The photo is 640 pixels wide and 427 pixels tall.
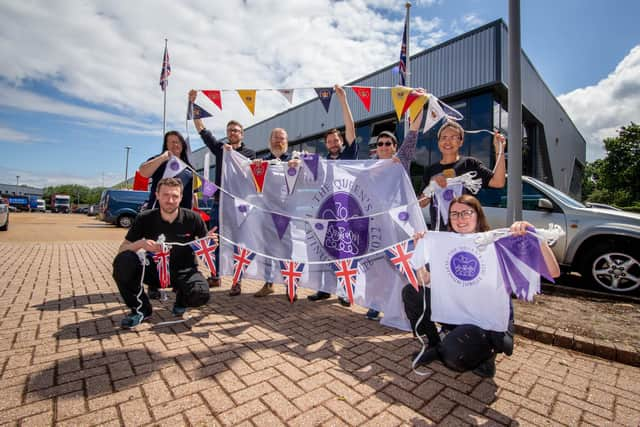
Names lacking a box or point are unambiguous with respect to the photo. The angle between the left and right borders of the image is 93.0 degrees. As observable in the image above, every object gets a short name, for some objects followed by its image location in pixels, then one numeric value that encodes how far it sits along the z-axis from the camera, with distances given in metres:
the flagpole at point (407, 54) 9.58
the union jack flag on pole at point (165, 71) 13.24
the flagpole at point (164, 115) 16.48
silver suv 4.61
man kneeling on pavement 3.08
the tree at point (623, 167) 33.88
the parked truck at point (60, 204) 64.50
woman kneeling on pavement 2.18
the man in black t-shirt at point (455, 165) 3.04
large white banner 3.35
